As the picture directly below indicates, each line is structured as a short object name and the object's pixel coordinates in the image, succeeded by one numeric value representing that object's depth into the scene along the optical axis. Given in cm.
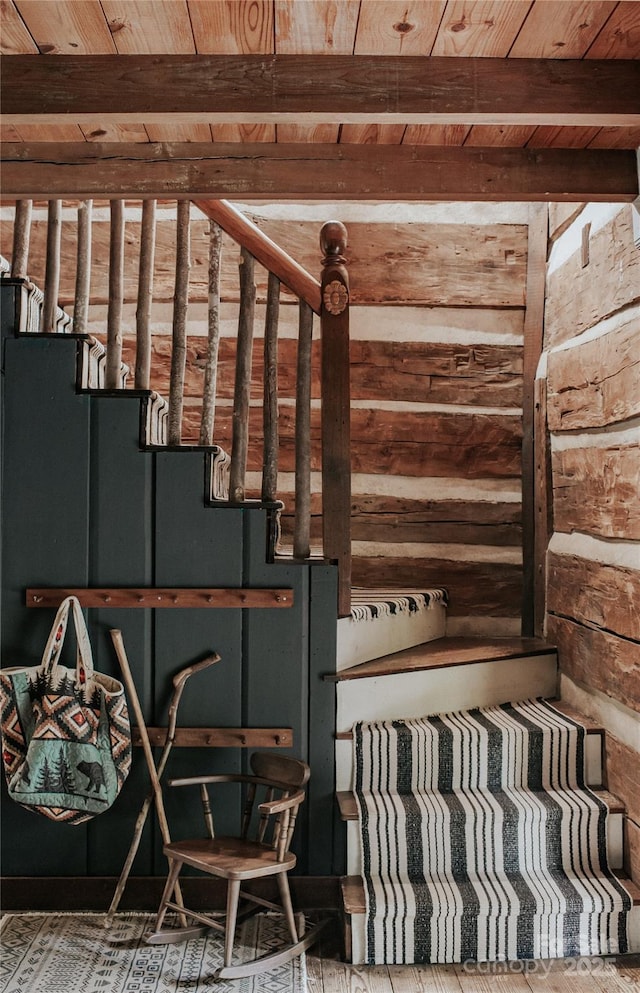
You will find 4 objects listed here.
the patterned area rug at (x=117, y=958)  251
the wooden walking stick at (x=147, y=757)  290
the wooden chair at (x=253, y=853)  256
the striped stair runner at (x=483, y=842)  265
